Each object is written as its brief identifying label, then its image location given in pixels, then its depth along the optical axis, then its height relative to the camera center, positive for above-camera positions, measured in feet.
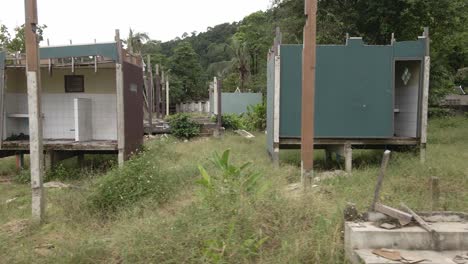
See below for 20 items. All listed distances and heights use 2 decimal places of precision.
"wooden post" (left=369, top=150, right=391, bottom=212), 13.78 -2.44
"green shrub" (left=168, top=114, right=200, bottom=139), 55.52 -3.49
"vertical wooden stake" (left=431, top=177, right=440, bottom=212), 16.72 -3.60
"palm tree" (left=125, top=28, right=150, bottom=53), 142.20 +21.44
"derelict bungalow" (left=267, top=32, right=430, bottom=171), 32.01 +0.82
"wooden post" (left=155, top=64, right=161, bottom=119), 68.69 +0.93
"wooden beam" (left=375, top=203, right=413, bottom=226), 13.42 -3.58
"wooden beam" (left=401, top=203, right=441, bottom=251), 12.91 -4.03
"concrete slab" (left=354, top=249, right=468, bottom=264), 11.77 -4.46
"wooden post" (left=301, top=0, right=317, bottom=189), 19.27 +0.45
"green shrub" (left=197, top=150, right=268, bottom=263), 13.12 -3.71
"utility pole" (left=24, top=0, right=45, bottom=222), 19.39 -0.61
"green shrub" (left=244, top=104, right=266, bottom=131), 69.67 -3.02
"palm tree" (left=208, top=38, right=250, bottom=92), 136.46 +13.59
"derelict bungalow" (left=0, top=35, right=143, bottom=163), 34.63 -0.42
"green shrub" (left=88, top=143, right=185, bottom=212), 19.86 -4.21
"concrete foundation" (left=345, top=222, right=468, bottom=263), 12.76 -4.15
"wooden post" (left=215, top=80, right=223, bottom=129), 56.71 -0.34
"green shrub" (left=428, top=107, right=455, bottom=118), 82.02 -1.98
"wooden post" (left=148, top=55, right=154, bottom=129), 54.30 +0.30
